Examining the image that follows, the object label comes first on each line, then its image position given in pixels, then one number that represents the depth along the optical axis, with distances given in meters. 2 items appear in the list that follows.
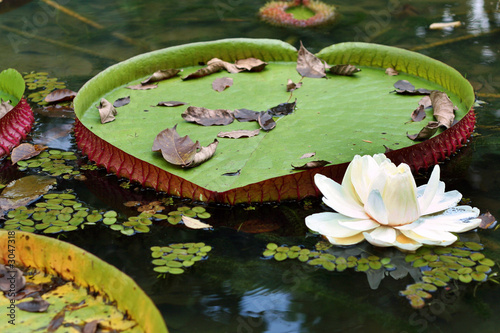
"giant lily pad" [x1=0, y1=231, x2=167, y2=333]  2.15
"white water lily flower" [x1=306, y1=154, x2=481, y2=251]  2.81
